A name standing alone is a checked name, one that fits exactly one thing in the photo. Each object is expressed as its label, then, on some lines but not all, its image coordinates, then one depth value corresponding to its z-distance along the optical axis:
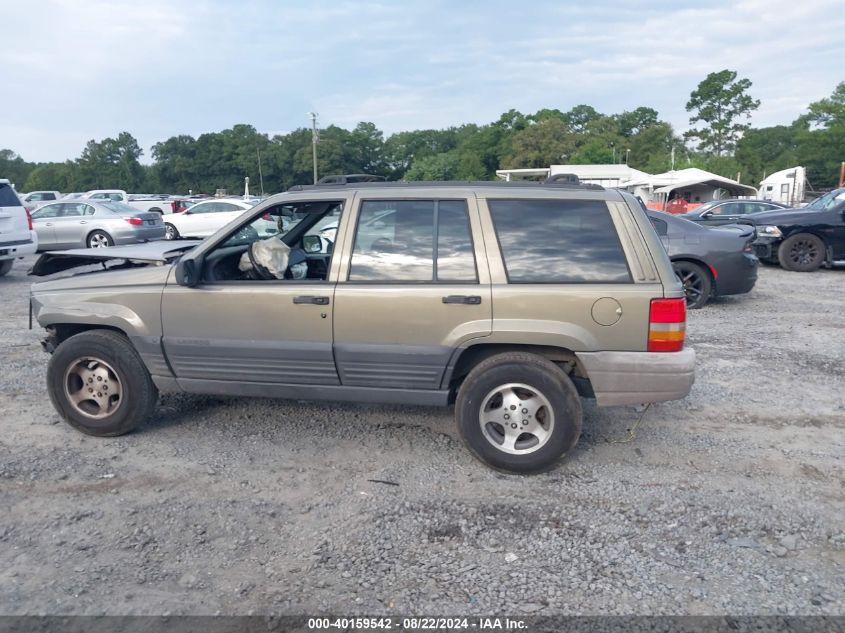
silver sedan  15.99
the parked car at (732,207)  17.33
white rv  33.75
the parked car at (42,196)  34.47
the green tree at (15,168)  109.69
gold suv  3.93
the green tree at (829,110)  78.50
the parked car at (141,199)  30.80
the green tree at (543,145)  80.44
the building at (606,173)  42.44
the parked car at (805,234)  12.42
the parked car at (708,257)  9.12
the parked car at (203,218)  21.25
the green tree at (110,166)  99.56
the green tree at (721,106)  85.12
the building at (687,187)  38.03
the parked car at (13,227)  11.72
